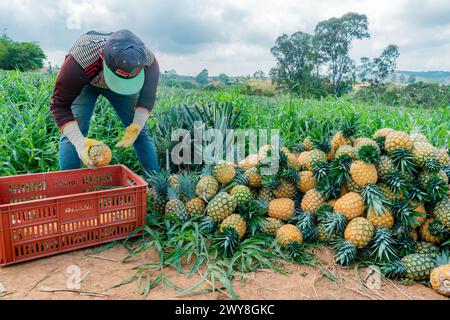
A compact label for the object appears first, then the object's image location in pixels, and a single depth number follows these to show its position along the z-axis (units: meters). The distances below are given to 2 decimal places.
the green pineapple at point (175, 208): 2.57
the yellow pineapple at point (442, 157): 2.36
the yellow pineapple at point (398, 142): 2.32
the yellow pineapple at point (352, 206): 2.24
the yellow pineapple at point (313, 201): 2.43
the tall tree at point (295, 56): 19.92
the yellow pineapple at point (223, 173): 2.65
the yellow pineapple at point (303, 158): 2.62
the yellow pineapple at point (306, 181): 2.53
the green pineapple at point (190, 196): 2.61
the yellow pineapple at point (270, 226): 2.43
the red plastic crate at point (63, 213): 2.09
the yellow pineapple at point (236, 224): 2.32
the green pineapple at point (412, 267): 2.02
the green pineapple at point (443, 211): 2.18
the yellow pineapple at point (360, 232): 2.16
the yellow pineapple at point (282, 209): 2.47
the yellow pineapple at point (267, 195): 2.62
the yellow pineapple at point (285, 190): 2.56
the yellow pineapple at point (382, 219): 2.19
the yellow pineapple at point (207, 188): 2.61
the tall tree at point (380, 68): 22.20
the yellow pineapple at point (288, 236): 2.30
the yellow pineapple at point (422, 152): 2.28
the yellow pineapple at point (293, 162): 2.62
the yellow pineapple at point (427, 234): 2.22
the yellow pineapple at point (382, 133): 2.52
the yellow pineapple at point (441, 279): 1.88
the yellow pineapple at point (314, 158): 2.51
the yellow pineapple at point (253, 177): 2.64
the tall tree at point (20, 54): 23.16
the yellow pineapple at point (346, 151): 2.42
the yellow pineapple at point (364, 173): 2.24
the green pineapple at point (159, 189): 2.71
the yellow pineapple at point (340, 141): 2.61
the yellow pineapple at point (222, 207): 2.44
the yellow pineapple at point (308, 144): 2.85
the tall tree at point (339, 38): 21.44
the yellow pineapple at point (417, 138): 2.42
